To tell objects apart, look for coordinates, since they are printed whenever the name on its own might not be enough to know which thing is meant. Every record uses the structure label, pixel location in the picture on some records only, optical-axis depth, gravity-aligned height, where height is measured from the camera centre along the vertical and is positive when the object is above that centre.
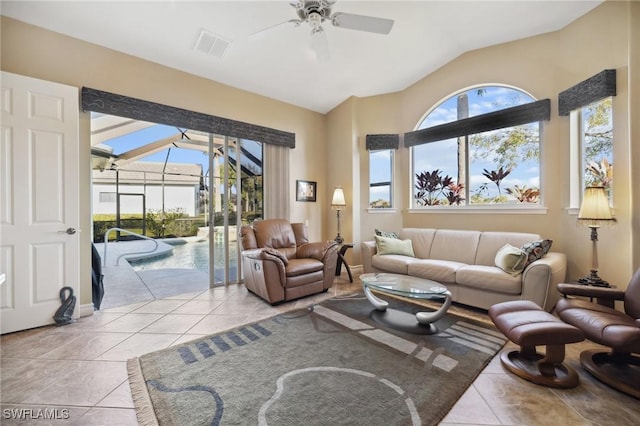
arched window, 3.57 +0.94
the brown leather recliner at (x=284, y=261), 3.19 -0.64
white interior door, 2.42 +0.17
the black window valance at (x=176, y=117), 2.93 +1.28
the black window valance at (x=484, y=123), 3.35 +1.27
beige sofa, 2.66 -0.67
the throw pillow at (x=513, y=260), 2.80 -0.53
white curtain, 4.43 +0.53
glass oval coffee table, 2.44 -0.75
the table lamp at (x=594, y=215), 2.45 -0.05
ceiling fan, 2.38 +1.78
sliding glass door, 4.10 +0.67
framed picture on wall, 4.88 +0.43
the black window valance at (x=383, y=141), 4.76 +1.28
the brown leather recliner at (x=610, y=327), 1.60 -0.77
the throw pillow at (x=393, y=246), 3.96 -0.52
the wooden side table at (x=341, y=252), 4.45 -0.68
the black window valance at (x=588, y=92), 2.63 +1.26
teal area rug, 1.49 -1.12
